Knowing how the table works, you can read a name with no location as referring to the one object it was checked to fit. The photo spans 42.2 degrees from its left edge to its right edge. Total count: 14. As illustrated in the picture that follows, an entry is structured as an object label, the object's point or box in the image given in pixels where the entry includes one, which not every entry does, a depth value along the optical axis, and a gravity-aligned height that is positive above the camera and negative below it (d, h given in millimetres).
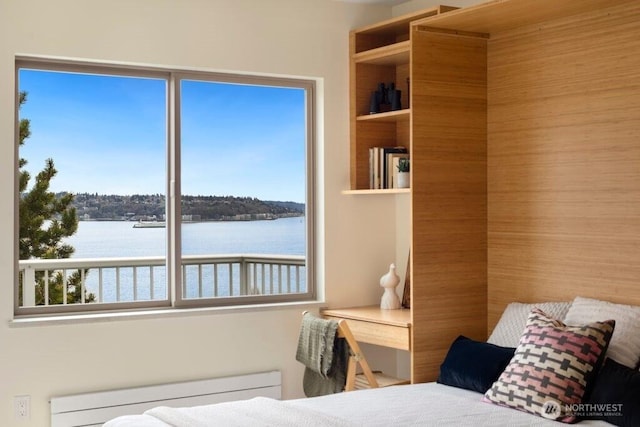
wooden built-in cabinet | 4285 +216
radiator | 4184 -1062
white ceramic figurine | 4879 -555
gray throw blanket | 4312 -830
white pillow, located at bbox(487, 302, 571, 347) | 4027 -626
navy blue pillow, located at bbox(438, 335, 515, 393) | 3816 -801
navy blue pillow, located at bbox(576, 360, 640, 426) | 3199 -802
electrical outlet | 4109 -1033
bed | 3287 -851
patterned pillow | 3383 -731
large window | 4379 +54
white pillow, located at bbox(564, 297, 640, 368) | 3529 -565
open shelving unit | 5000 +647
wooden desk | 4406 -707
